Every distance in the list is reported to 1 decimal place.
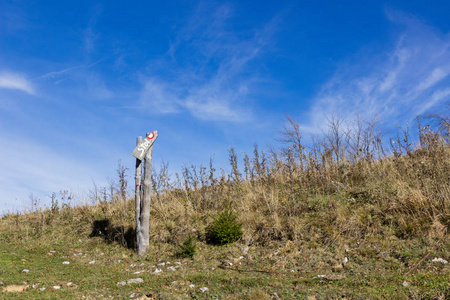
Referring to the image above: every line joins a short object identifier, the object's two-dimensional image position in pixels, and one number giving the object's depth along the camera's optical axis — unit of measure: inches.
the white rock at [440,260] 213.5
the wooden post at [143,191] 333.1
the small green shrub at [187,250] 304.2
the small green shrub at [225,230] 319.3
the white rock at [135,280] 234.1
